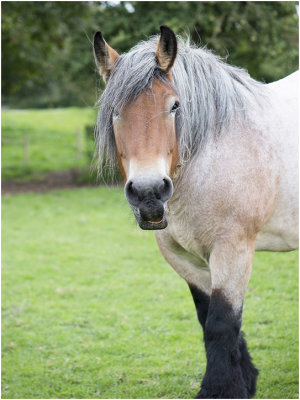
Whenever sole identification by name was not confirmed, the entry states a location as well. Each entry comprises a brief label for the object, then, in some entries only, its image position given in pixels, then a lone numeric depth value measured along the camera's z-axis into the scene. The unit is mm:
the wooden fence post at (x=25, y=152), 17438
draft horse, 2674
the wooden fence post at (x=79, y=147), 18464
